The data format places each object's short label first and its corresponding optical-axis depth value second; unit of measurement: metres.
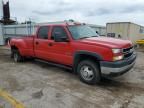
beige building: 11.70
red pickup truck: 3.05
